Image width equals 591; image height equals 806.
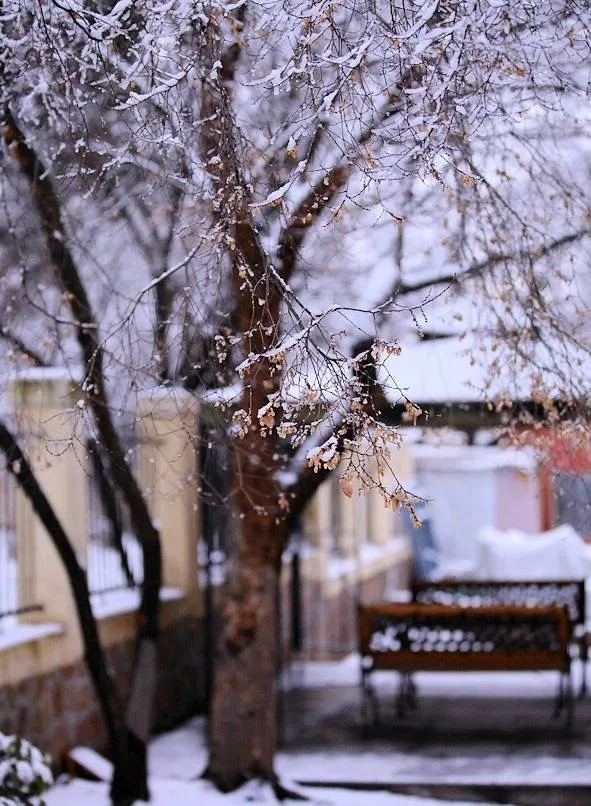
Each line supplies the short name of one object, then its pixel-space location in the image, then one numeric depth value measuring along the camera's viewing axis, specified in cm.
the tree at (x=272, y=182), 503
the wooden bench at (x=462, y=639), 996
